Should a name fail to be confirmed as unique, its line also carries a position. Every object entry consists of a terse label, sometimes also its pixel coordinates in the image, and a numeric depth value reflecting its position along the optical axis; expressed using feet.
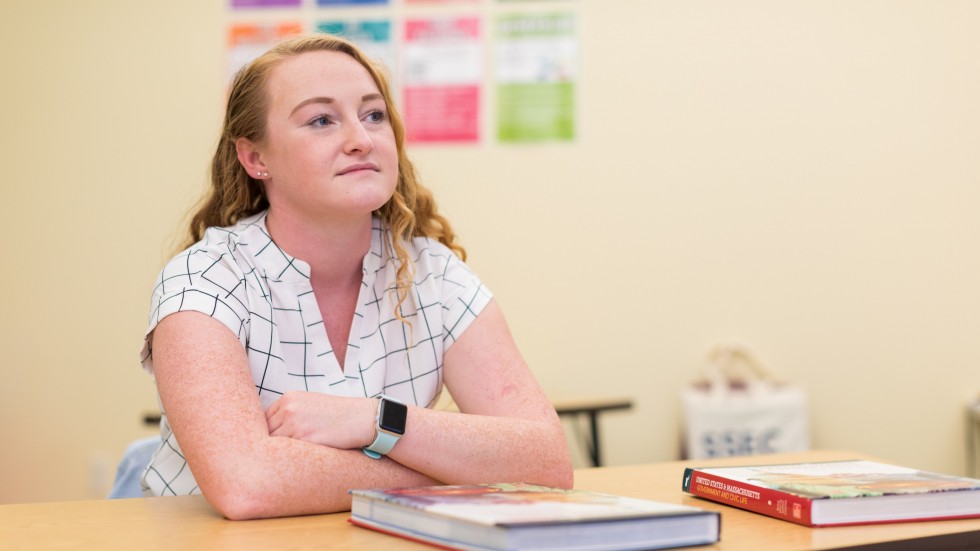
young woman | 4.00
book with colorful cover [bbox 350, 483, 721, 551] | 2.67
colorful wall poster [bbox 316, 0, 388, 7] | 12.23
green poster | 11.94
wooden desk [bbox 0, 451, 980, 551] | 3.11
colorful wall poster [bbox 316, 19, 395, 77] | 12.22
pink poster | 12.08
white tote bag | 11.25
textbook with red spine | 3.31
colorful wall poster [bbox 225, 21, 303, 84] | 12.33
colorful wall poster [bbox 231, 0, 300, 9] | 12.35
